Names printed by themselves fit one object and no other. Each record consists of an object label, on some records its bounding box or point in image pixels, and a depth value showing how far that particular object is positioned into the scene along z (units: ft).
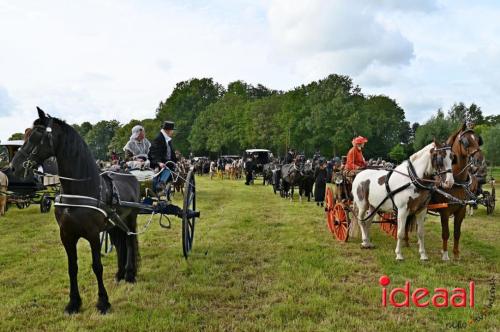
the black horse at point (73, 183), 14.67
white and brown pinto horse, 23.15
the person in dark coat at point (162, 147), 23.04
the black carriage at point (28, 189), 42.79
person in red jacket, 30.68
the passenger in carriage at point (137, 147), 23.30
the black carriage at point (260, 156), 112.68
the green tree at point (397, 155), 145.21
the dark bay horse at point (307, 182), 59.41
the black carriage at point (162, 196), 21.29
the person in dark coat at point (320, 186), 53.47
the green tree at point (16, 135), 260.11
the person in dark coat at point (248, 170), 87.66
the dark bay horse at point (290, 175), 60.13
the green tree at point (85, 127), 387.88
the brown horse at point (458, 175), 24.61
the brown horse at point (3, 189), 39.30
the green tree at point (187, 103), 217.97
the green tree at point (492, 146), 126.93
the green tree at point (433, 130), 156.25
